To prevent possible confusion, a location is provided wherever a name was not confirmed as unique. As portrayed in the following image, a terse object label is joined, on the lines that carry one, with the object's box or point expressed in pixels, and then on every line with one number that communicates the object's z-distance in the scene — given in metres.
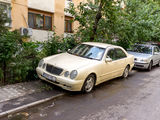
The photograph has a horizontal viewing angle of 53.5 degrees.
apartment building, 10.71
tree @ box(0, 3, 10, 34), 5.66
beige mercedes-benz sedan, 4.73
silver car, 9.02
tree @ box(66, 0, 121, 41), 8.59
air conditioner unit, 10.66
